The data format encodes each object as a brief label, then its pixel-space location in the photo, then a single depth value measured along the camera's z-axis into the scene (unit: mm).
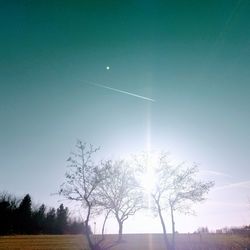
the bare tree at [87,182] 24515
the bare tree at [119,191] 30422
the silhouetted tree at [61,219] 89825
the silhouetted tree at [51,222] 87002
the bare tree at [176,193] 30771
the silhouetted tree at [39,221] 83731
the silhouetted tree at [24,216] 81219
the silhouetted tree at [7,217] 77545
